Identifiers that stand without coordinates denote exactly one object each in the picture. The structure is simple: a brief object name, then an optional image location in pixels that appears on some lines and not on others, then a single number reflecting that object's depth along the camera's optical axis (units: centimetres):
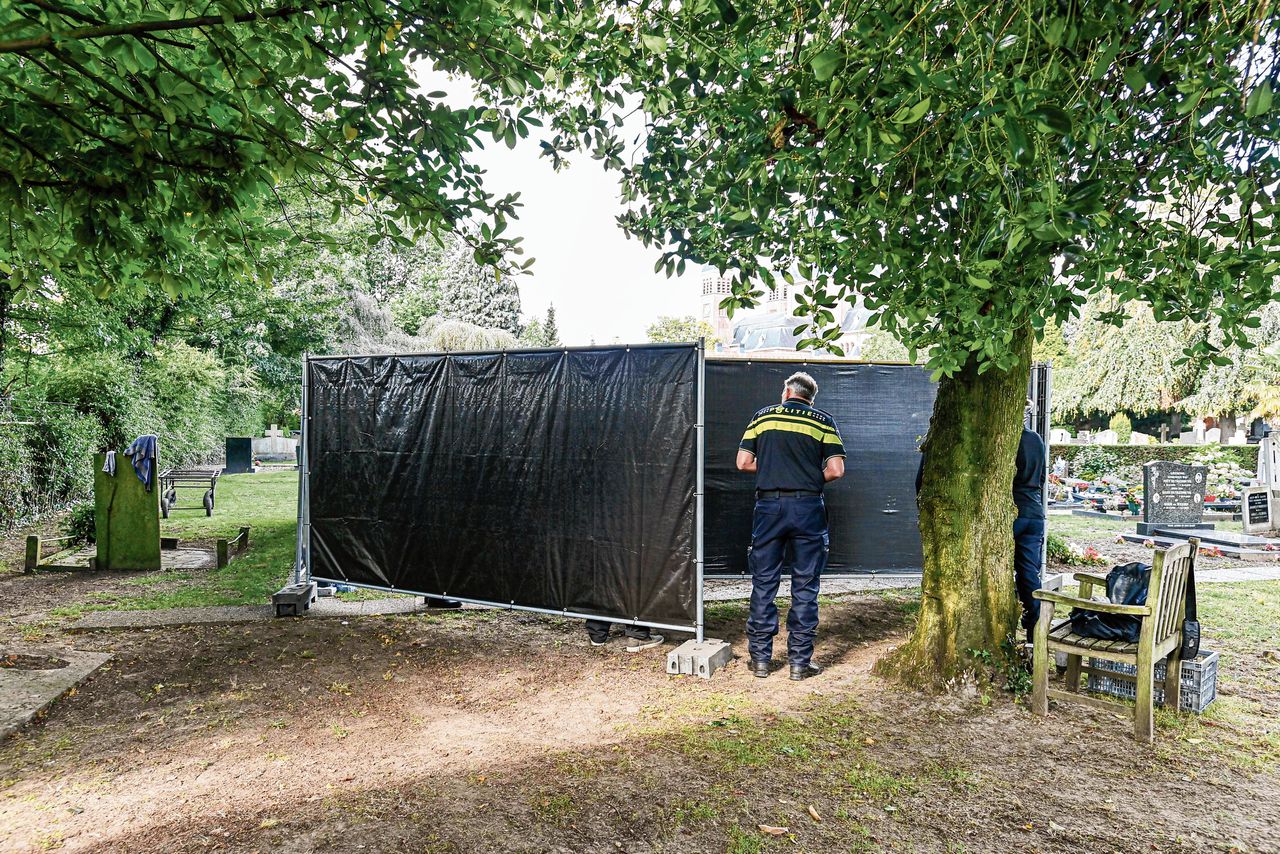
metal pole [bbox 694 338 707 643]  596
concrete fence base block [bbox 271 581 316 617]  750
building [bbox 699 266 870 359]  10075
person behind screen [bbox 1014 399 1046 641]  667
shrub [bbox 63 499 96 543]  1159
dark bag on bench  492
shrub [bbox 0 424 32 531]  1174
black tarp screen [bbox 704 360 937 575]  823
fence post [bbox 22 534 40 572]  948
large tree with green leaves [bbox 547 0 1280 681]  350
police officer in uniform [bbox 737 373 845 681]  565
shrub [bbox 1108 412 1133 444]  3278
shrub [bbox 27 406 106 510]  1269
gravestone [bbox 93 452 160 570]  965
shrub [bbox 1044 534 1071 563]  1082
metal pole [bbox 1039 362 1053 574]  823
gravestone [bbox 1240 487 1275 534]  1367
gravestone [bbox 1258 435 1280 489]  1532
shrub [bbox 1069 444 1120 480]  2319
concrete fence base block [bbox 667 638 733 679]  576
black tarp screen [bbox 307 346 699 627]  621
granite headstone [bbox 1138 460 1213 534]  1377
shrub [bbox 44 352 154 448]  1282
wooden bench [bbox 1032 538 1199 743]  457
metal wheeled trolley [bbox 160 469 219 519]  1529
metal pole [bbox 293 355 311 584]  799
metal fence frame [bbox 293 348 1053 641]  696
